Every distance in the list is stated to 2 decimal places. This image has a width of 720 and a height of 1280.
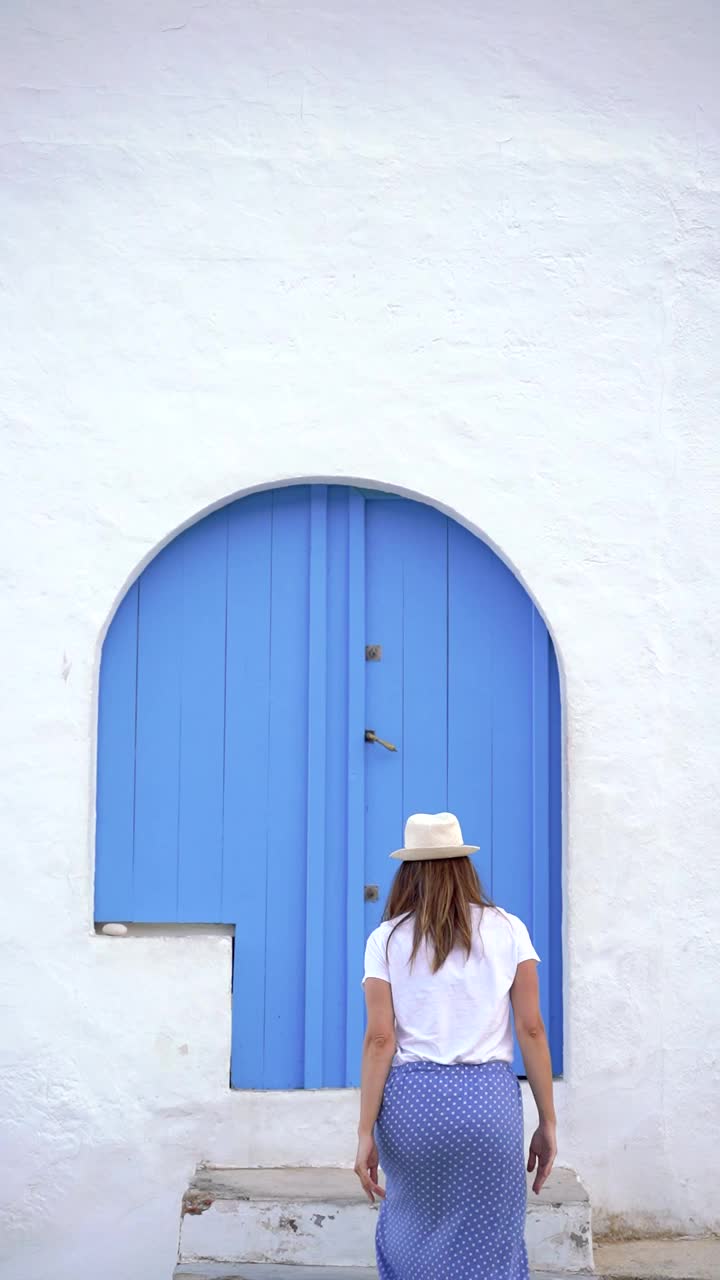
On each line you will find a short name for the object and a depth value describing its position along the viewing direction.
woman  3.03
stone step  4.14
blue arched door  4.70
